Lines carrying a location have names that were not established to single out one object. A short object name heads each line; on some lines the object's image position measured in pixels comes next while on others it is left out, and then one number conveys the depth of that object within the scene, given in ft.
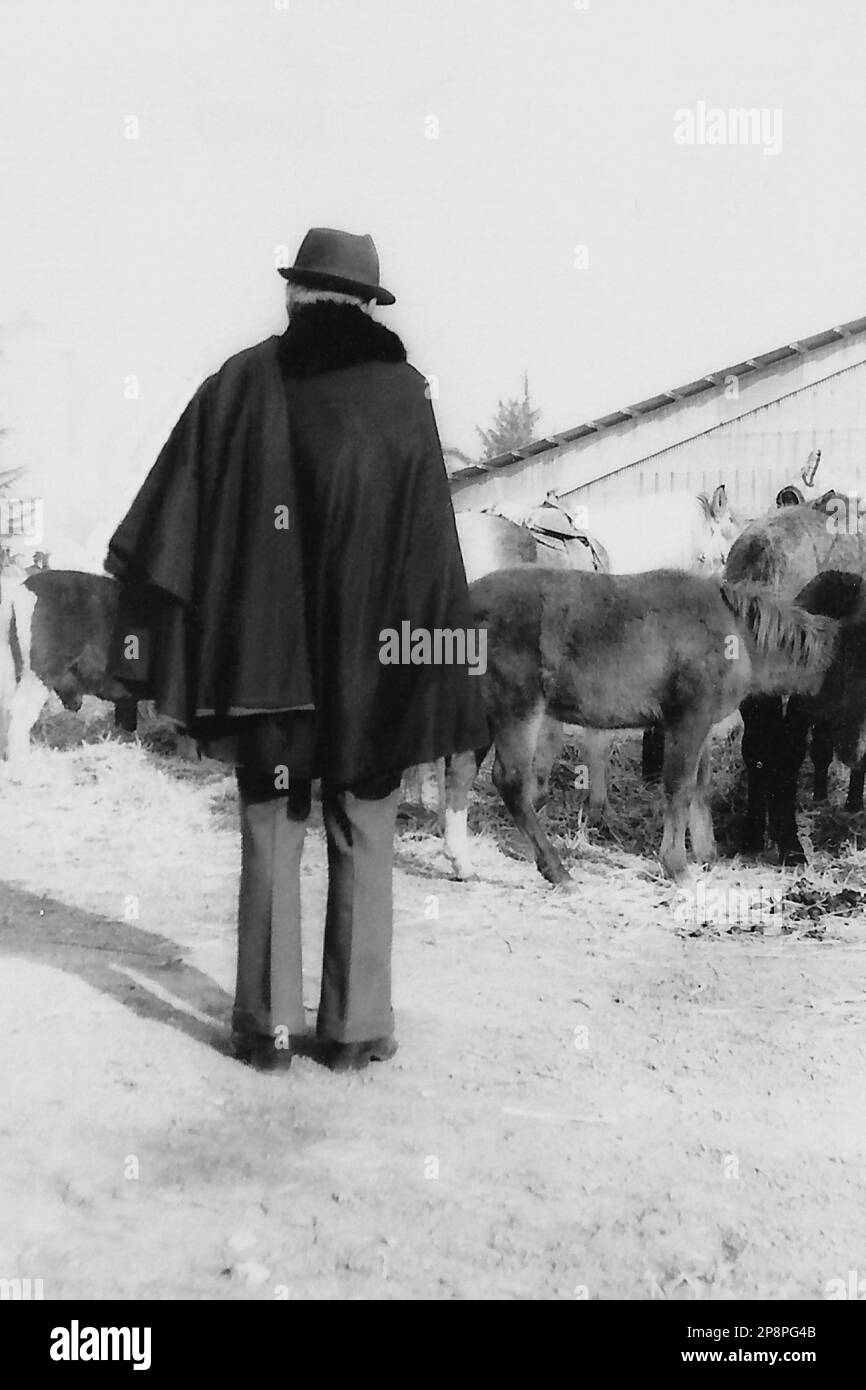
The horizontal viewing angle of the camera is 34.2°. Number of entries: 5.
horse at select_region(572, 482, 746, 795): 18.20
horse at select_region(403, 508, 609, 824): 18.63
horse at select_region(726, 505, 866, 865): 17.53
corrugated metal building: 18.06
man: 11.37
